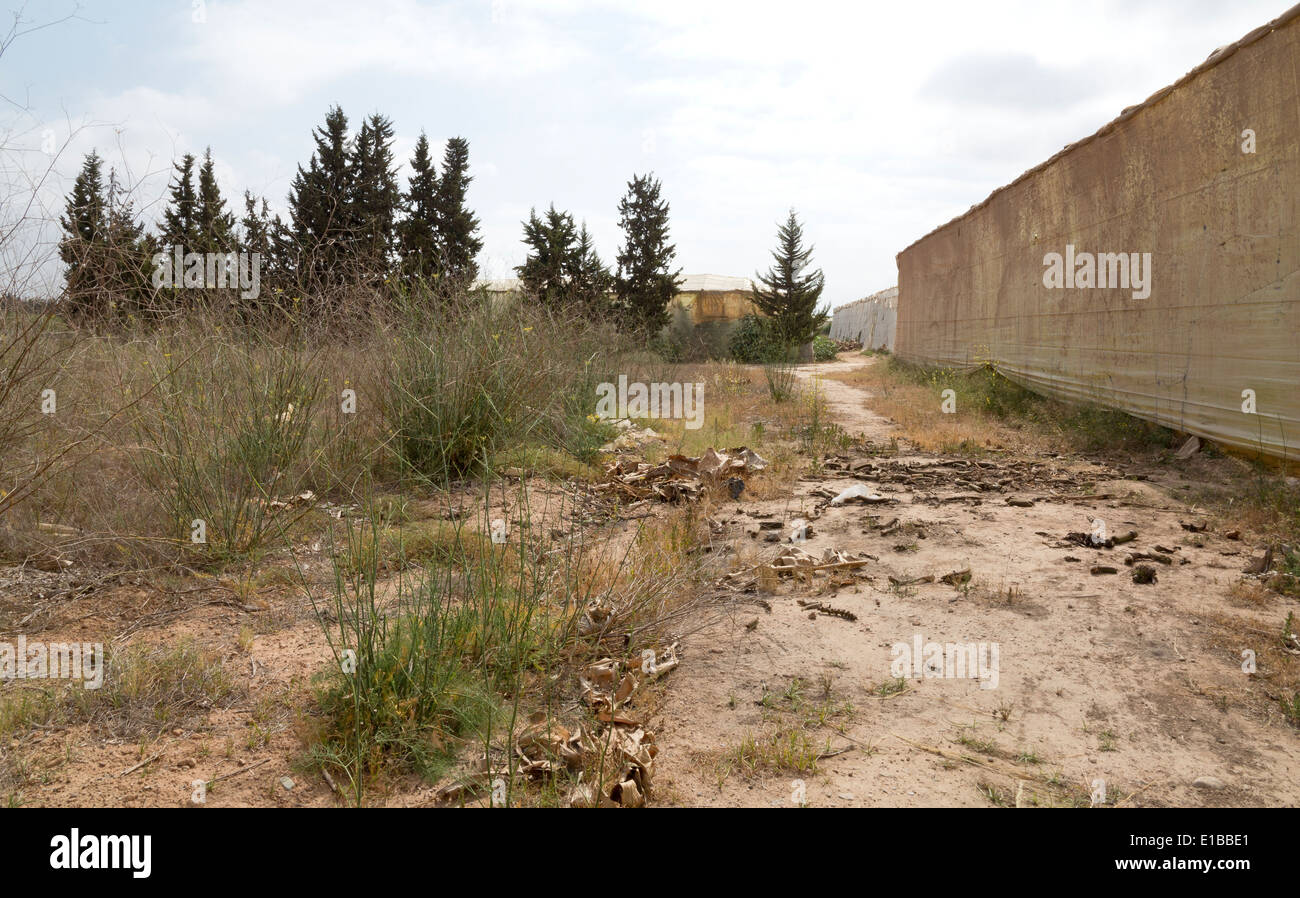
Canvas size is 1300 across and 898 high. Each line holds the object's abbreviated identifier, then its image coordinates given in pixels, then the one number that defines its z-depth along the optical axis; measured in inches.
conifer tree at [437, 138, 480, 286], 788.0
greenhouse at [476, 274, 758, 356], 959.9
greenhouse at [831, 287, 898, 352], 1061.1
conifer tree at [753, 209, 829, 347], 1007.0
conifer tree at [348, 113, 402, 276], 423.5
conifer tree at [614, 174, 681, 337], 918.4
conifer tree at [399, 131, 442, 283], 756.6
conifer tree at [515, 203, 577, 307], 620.1
